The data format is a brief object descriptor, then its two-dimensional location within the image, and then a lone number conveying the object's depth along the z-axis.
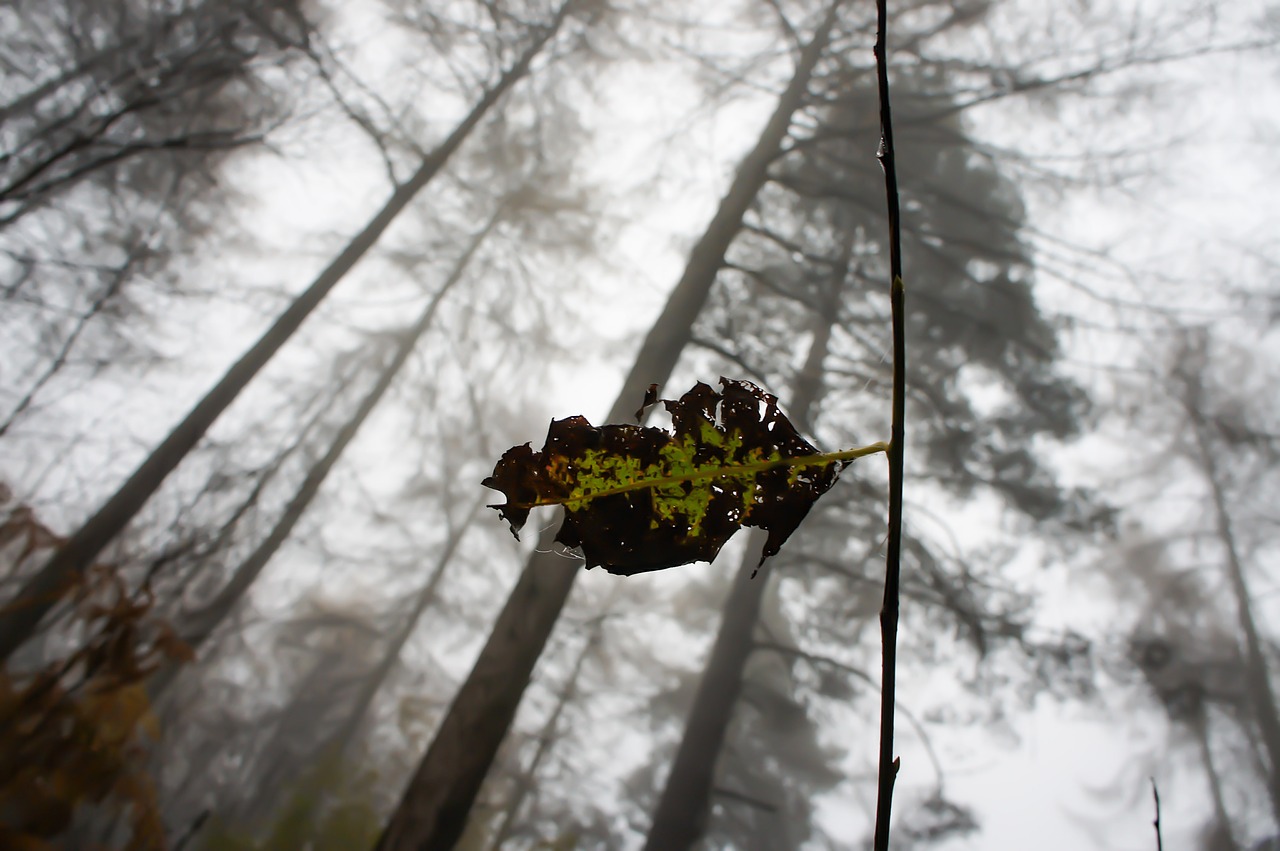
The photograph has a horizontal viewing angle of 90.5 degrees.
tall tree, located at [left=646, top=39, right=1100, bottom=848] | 4.91
